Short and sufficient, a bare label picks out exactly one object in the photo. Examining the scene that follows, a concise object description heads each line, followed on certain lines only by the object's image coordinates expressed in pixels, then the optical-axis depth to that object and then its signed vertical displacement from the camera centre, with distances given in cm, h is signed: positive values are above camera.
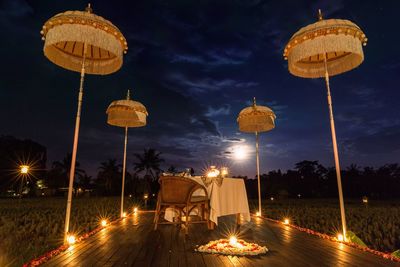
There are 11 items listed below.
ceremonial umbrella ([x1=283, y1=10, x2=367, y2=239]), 334 +195
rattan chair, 388 -6
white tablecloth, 407 -17
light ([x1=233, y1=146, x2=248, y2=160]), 658 +92
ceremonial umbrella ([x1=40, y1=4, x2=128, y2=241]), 312 +192
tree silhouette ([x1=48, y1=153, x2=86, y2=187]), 3722 +231
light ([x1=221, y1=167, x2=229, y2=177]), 476 +32
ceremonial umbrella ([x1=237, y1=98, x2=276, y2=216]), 584 +163
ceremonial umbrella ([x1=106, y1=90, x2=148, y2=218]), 538 +162
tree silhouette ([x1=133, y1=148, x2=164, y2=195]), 3656 +362
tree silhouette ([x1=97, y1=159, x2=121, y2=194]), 3866 +190
